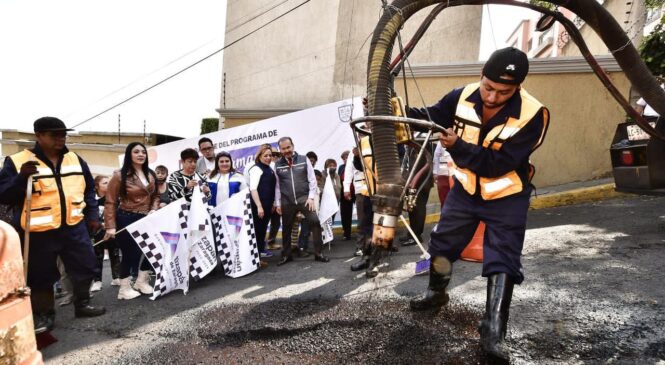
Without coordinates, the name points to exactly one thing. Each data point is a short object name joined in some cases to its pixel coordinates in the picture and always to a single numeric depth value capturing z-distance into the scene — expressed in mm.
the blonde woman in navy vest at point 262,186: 6203
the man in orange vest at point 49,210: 3672
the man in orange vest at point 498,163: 2572
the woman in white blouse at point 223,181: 5980
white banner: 9188
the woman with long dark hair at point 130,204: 4715
